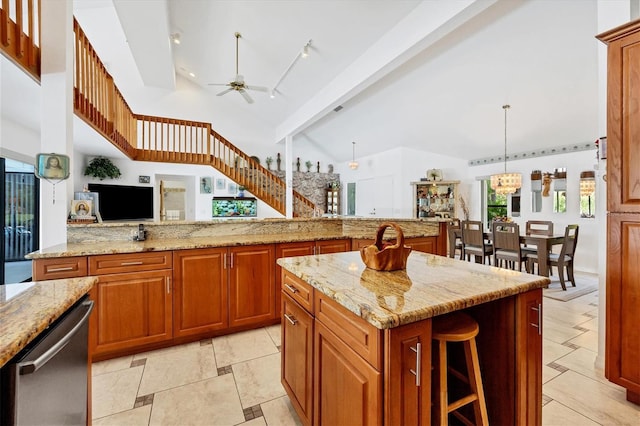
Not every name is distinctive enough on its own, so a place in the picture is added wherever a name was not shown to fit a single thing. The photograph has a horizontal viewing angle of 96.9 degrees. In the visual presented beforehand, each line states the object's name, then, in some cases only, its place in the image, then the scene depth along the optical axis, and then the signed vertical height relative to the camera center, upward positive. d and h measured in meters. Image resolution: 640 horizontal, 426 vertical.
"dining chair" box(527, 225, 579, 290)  4.02 -0.67
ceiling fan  4.96 +2.25
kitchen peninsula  2.21 -0.53
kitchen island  0.93 -0.51
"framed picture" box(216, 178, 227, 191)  7.59 +0.77
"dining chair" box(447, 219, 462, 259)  5.23 -0.55
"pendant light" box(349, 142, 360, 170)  8.30 +1.40
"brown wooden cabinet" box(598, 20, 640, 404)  1.66 +0.03
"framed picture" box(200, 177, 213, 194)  7.45 +0.72
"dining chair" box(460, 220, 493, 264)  4.61 -0.52
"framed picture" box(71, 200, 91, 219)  2.66 +0.04
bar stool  1.15 -0.64
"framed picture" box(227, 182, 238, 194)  7.72 +0.67
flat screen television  6.13 +0.27
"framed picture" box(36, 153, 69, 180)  2.30 +0.39
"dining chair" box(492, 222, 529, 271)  4.21 -0.50
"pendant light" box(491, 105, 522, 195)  5.02 +0.52
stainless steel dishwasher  0.80 -0.54
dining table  3.96 -0.49
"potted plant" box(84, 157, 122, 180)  6.05 +0.96
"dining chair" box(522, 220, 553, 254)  4.34 -0.35
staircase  2.13 +1.36
